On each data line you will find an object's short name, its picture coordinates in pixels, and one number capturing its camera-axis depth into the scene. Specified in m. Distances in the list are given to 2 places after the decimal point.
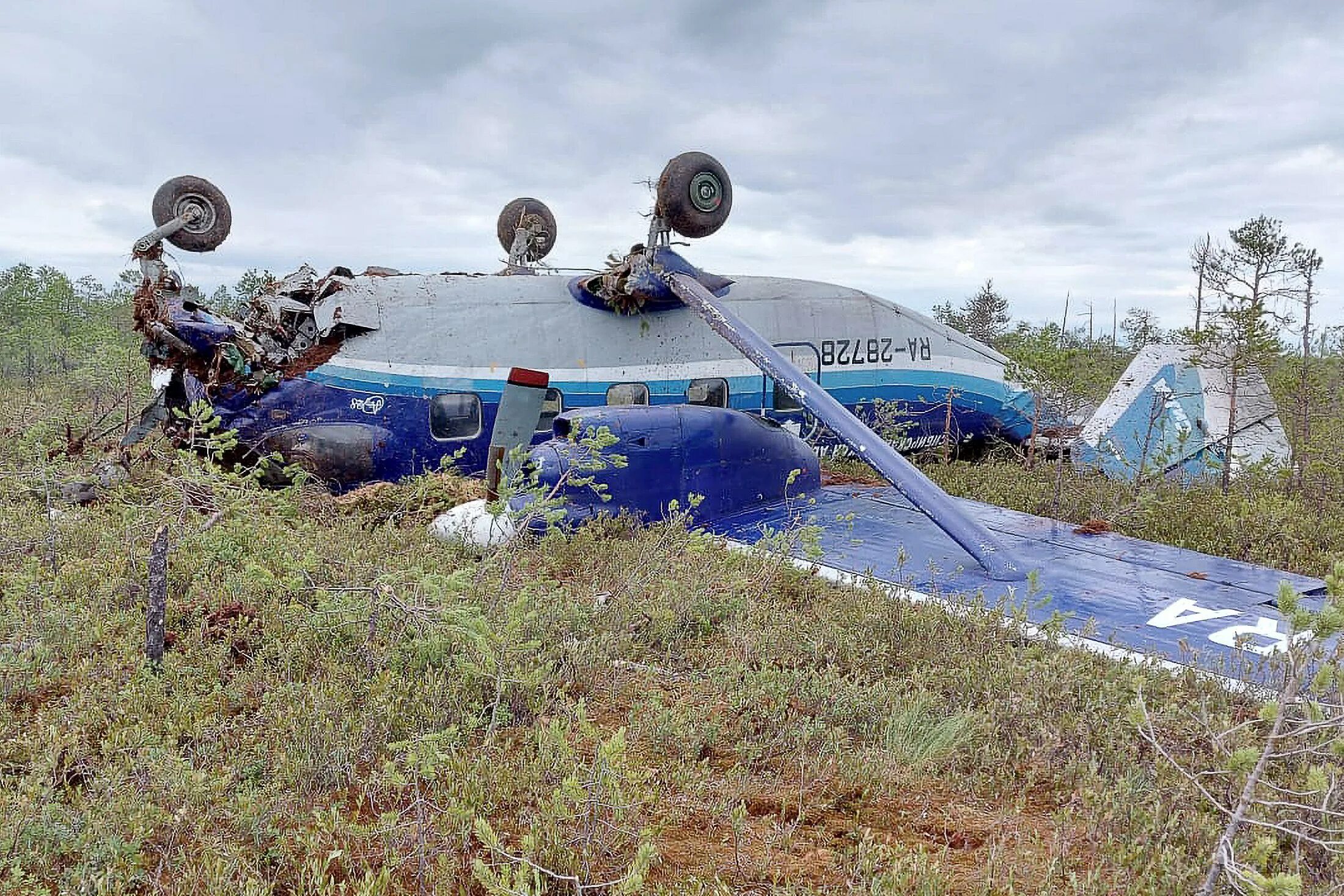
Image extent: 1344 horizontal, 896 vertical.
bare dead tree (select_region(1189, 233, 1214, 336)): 18.05
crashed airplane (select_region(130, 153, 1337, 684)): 6.43
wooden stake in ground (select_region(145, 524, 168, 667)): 4.64
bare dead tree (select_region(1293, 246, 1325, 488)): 10.48
